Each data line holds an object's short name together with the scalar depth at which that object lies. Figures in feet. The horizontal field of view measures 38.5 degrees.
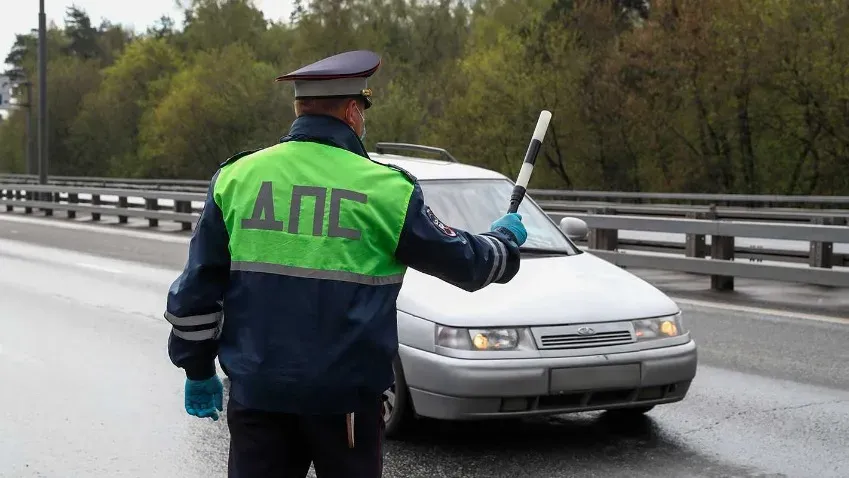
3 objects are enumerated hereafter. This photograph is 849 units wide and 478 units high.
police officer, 10.02
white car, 19.26
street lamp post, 113.09
